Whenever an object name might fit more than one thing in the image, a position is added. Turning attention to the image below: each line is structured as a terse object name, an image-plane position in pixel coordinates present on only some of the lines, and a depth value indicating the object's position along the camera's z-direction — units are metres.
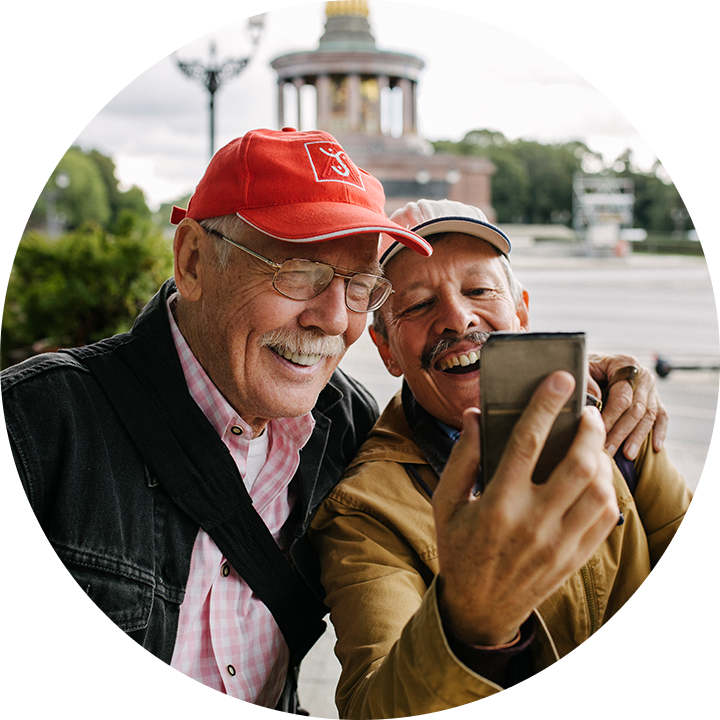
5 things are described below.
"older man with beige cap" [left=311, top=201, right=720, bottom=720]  1.10
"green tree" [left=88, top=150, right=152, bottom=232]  104.75
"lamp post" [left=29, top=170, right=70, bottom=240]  72.64
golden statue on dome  41.09
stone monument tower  37.66
